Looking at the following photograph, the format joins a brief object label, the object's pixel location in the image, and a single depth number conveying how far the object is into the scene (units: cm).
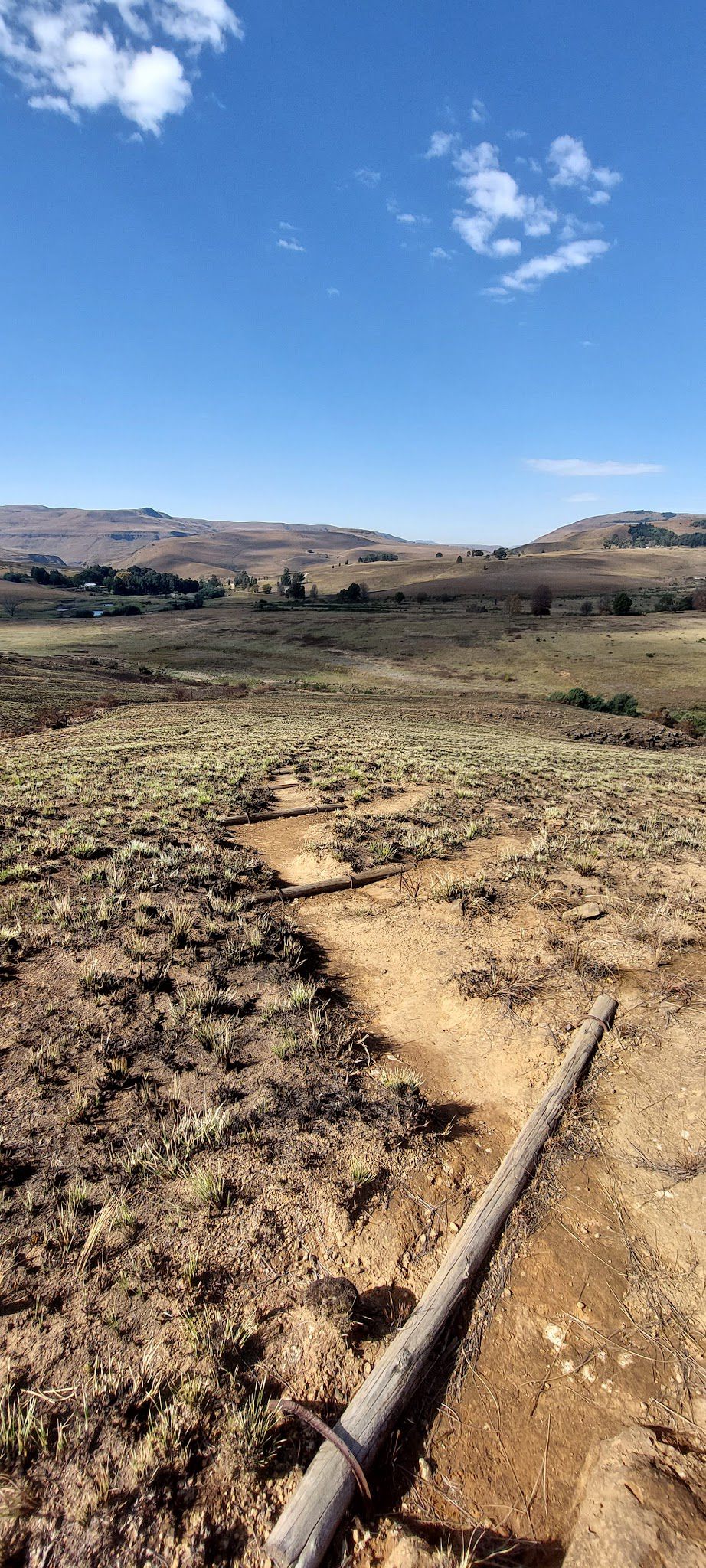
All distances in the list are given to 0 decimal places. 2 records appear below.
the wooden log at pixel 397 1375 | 253
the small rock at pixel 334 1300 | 343
